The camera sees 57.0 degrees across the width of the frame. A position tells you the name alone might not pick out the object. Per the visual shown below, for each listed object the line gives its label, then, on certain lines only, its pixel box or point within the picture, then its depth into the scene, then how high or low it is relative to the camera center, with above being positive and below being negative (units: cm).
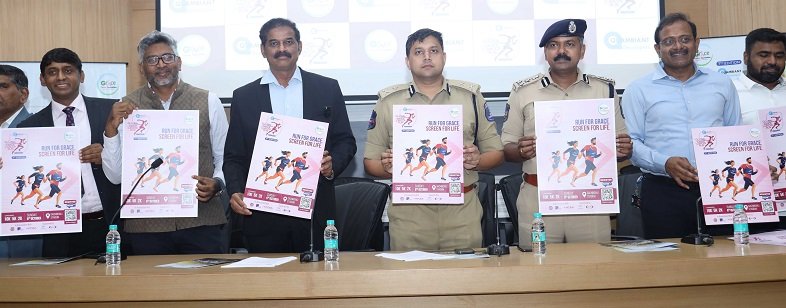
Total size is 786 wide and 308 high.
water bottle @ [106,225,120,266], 289 -22
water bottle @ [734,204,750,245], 305 -22
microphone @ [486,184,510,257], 288 -27
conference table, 251 -35
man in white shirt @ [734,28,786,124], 397 +56
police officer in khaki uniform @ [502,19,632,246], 361 +43
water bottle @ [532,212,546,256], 289 -23
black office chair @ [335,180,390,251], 409 -16
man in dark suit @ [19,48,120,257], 360 +35
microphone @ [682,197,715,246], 305 -27
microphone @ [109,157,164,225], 314 +12
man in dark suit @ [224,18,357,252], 357 +36
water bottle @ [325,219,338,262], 287 -22
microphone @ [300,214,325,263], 284 -27
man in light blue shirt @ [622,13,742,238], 362 +32
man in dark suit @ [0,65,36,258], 406 +49
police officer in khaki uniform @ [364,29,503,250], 363 +21
